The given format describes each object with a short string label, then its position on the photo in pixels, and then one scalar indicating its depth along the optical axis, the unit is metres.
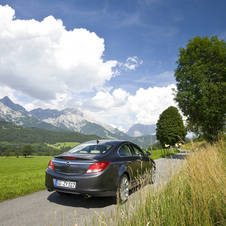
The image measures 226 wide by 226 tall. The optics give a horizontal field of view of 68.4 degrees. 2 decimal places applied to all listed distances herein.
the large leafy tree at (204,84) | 15.02
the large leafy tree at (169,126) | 31.16
